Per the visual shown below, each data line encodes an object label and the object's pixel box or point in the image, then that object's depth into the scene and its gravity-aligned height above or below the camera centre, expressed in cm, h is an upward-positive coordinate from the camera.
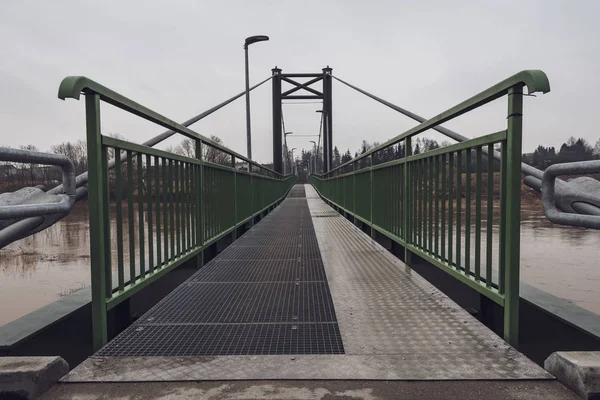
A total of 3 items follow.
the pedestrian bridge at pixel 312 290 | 196 -83
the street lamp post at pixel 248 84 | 1568 +372
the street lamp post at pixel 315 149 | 5755 +502
